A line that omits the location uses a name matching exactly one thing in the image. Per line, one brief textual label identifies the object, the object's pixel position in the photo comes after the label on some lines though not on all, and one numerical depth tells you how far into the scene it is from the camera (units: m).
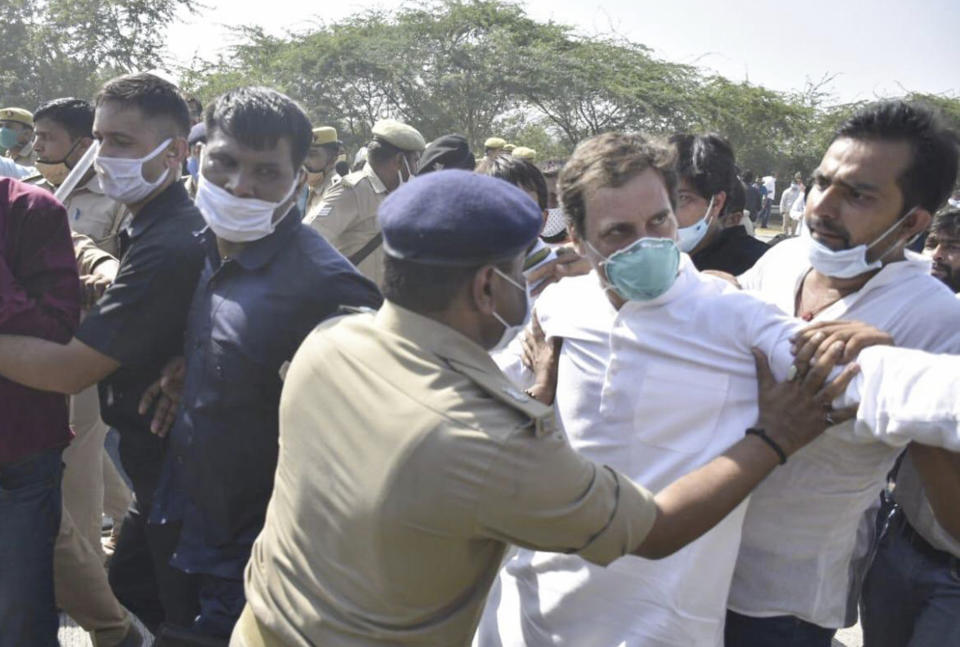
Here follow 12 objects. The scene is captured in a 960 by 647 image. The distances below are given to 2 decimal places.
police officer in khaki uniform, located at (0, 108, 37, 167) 7.20
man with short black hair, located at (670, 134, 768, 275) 3.42
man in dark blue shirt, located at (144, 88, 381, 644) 2.26
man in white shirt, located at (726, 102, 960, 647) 1.89
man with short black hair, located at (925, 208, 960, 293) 3.81
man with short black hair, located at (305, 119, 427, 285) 5.19
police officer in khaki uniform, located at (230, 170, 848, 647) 1.44
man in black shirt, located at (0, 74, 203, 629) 2.47
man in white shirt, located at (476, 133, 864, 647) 1.81
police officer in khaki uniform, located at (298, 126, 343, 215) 6.40
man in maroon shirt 2.65
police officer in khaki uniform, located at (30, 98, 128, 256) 4.32
